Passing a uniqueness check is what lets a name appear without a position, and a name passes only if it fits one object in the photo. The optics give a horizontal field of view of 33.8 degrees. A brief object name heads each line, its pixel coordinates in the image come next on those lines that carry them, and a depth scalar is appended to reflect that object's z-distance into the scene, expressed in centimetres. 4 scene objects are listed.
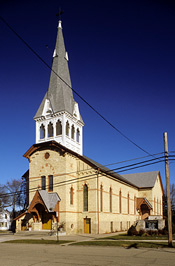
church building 3709
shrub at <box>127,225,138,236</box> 3375
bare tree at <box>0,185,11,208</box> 6968
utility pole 2193
